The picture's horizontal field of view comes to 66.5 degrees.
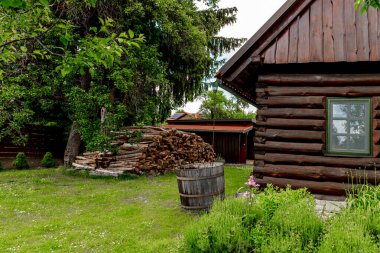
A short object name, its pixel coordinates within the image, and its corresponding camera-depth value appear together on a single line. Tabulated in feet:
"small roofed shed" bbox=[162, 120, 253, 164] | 73.97
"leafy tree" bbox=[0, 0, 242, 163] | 41.96
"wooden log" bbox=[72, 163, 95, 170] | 47.52
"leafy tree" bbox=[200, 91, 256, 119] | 132.46
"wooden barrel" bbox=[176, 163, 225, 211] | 24.53
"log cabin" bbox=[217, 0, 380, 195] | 21.81
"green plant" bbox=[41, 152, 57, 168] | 56.75
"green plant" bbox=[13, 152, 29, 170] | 53.36
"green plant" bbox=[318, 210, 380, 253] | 10.70
